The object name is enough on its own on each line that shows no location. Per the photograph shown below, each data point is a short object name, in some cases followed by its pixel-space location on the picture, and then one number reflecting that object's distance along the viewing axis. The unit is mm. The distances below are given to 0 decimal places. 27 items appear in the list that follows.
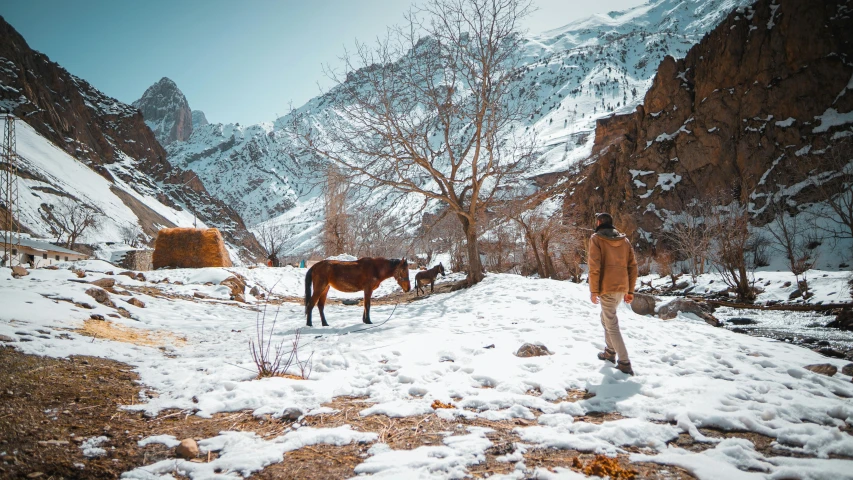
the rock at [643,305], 10969
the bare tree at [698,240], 25338
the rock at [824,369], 4730
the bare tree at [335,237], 35312
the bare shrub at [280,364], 4261
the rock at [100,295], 7559
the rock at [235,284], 13802
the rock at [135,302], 8602
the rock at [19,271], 8711
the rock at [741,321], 12117
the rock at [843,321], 10352
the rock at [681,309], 10359
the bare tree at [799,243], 17630
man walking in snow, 5062
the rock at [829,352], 6841
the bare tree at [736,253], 17438
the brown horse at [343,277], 8406
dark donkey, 16728
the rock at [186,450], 2508
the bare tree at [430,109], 12828
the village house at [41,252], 41691
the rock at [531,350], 5289
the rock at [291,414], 3229
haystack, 19203
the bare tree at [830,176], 32250
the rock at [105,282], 9138
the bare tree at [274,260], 31284
